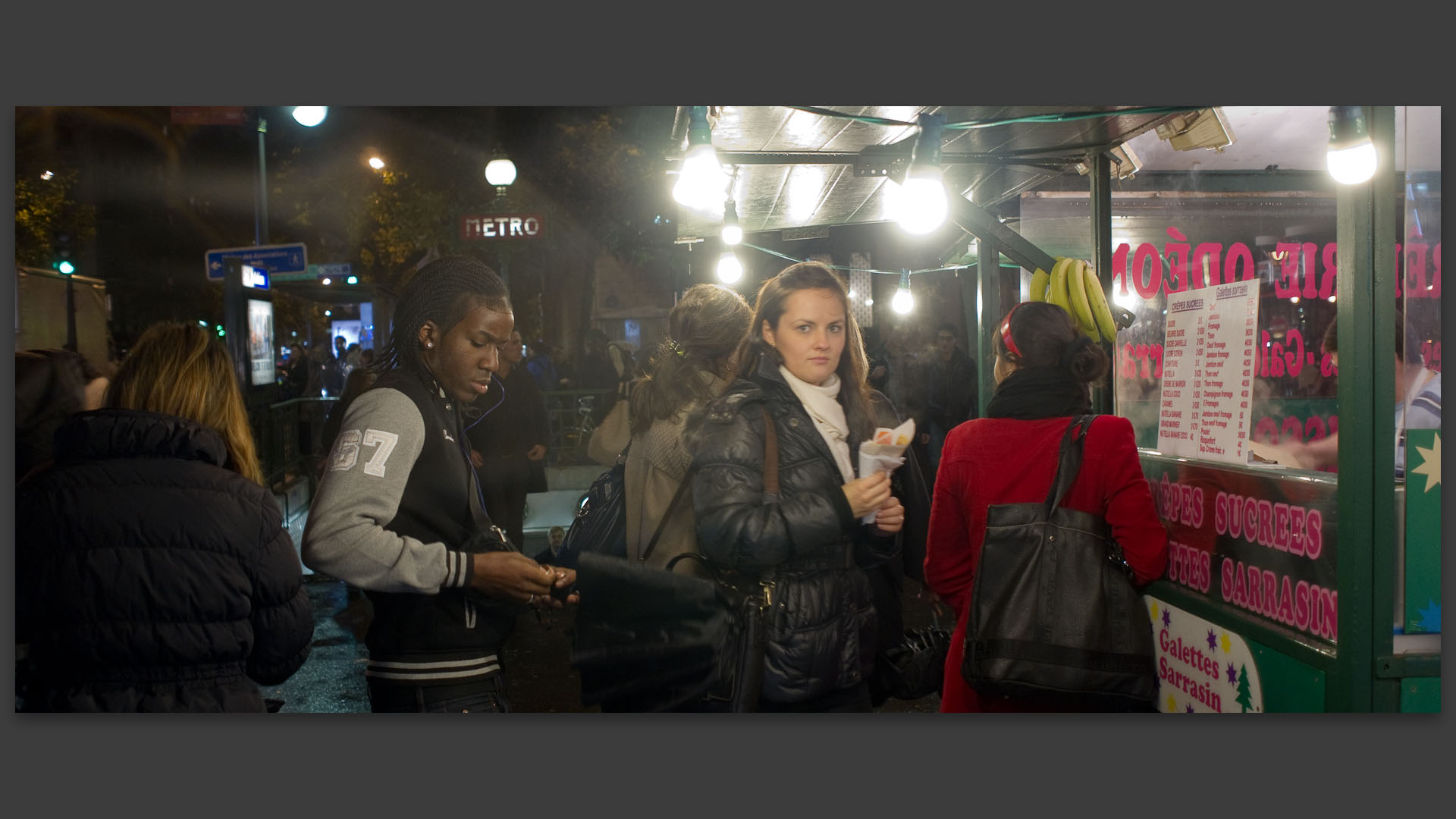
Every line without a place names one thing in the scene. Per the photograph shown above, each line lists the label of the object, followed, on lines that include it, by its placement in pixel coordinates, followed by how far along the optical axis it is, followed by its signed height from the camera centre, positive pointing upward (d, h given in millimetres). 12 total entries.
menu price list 3836 +21
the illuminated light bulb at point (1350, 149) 3316 +754
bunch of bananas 4230 +352
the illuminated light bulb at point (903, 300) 5238 +435
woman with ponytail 3729 -76
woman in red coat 3354 -284
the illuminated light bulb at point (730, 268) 4684 +547
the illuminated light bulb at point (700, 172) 4020 +860
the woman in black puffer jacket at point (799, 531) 3412 -515
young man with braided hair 2914 -485
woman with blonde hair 2805 -513
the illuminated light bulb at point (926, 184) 4102 +805
